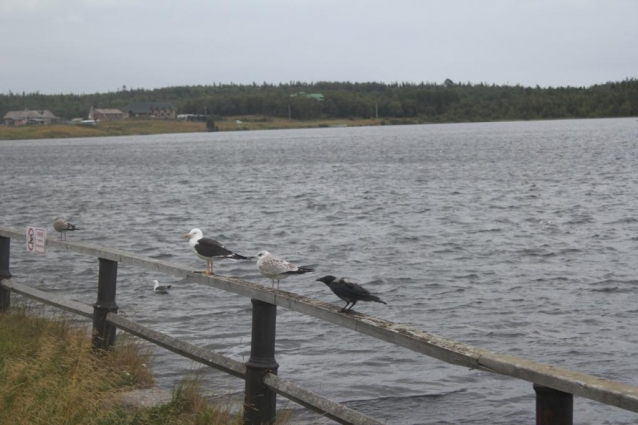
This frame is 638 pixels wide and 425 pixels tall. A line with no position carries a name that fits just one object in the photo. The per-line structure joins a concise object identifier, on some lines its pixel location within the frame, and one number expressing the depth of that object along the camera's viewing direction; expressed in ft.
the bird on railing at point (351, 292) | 37.63
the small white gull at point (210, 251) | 50.31
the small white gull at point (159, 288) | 111.37
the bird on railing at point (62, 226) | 86.95
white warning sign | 54.20
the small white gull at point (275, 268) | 45.27
